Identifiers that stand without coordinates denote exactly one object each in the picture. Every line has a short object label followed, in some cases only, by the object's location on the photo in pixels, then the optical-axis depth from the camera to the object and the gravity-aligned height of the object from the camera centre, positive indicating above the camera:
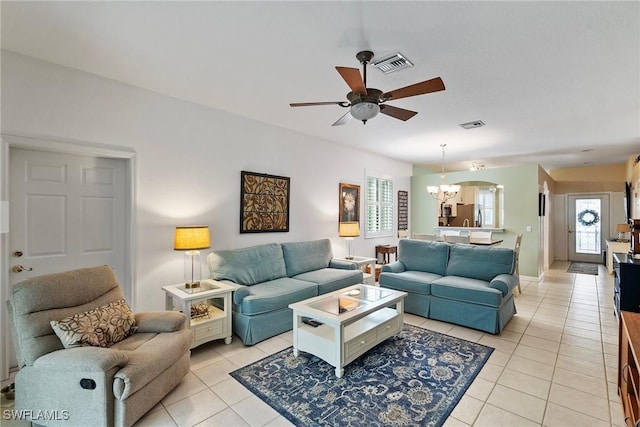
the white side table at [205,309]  2.92 -1.05
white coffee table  2.56 -1.13
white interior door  2.60 +0.02
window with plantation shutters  6.56 +0.17
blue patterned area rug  2.06 -1.42
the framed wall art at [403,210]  7.55 +0.11
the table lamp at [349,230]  5.11 -0.28
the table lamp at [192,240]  3.08 -0.28
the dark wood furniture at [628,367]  1.70 -1.01
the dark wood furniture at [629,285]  3.27 -0.81
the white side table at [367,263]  4.93 -0.88
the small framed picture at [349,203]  5.77 +0.23
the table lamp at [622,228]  6.86 -0.34
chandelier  6.06 +0.55
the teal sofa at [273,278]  3.18 -0.89
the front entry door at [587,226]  8.49 -0.35
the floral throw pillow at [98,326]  1.96 -0.82
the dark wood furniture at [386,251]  6.51 -0.83
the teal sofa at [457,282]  3.46 -0.90
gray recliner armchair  1.81 -1.01
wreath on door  8.63 -0.08
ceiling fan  2.12 +0.96
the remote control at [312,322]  2.95 -1.12
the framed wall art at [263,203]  4.14 +0.17
